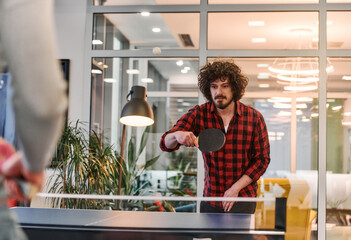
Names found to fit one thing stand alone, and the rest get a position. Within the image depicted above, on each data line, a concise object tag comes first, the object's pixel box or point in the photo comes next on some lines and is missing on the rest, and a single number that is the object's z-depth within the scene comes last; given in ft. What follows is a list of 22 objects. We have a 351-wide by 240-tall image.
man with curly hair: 10.86
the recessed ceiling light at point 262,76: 18.53
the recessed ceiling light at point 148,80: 18.90
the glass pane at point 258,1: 18.70
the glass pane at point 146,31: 18.89
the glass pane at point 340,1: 18.55
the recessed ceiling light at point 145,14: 19.20
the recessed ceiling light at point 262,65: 18.62
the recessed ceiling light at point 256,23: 18.78
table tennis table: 6.84
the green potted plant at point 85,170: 16.11
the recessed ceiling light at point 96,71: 19.19
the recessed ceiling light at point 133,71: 19.03
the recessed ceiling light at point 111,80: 19.19
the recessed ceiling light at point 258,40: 18.60
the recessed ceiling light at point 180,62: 18.89
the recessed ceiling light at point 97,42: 19.27
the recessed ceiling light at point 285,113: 18.51
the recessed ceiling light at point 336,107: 18.43
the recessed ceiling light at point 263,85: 18.60
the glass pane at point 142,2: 18.98
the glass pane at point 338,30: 18.45
